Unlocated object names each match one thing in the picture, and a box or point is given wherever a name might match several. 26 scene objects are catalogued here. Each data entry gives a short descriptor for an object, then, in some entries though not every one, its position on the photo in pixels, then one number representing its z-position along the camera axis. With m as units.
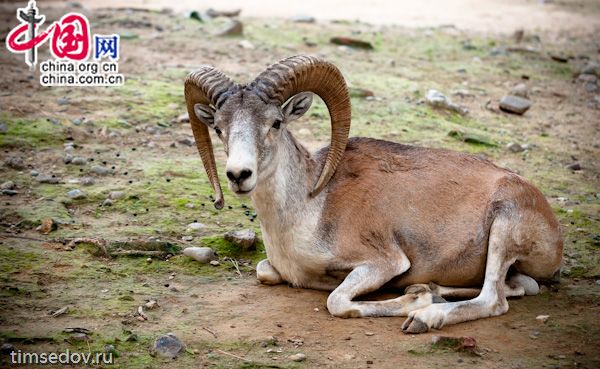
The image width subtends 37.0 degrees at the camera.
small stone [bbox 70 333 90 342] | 7.77
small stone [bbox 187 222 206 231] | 10.84
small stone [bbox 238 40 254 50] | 19.50
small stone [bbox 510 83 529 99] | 18.00
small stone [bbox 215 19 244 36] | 20.27
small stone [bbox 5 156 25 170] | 12.26
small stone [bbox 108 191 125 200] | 11.44
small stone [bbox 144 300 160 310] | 8.70
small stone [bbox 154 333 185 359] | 7.68
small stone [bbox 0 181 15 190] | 11.47
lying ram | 8.96
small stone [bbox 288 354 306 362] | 7.68
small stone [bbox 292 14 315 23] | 22.88
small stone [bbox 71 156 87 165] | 12.59
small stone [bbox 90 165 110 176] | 12.28
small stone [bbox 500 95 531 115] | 16.84
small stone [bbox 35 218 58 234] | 10.32
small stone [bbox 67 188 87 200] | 11.34
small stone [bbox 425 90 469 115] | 16.37
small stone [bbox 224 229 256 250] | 10.38
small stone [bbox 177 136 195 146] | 13.95
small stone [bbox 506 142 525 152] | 14.68
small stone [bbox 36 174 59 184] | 11.84
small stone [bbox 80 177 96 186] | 11.84
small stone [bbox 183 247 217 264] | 10.00
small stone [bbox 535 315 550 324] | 8.62
